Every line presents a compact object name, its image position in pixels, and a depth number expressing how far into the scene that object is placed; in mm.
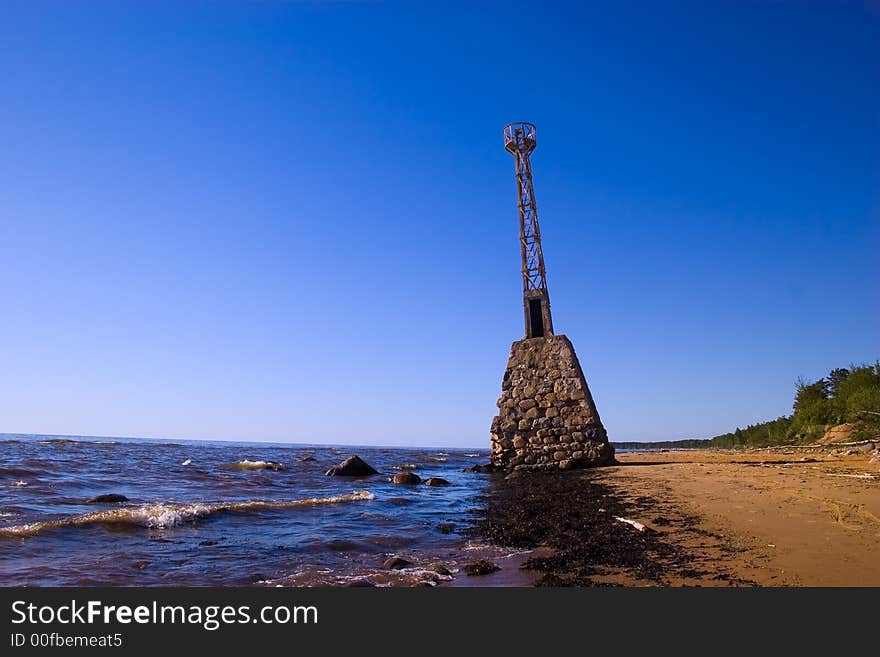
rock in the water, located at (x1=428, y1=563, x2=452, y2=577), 5725
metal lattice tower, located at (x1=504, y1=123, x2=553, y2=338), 22109
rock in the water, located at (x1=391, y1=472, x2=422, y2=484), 19000
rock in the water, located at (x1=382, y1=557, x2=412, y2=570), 6180
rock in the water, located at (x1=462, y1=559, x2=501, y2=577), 5730
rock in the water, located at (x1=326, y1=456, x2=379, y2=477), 21422
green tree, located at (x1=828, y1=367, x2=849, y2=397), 37347
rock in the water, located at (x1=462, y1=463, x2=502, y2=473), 21728
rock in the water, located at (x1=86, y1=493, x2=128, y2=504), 11461
